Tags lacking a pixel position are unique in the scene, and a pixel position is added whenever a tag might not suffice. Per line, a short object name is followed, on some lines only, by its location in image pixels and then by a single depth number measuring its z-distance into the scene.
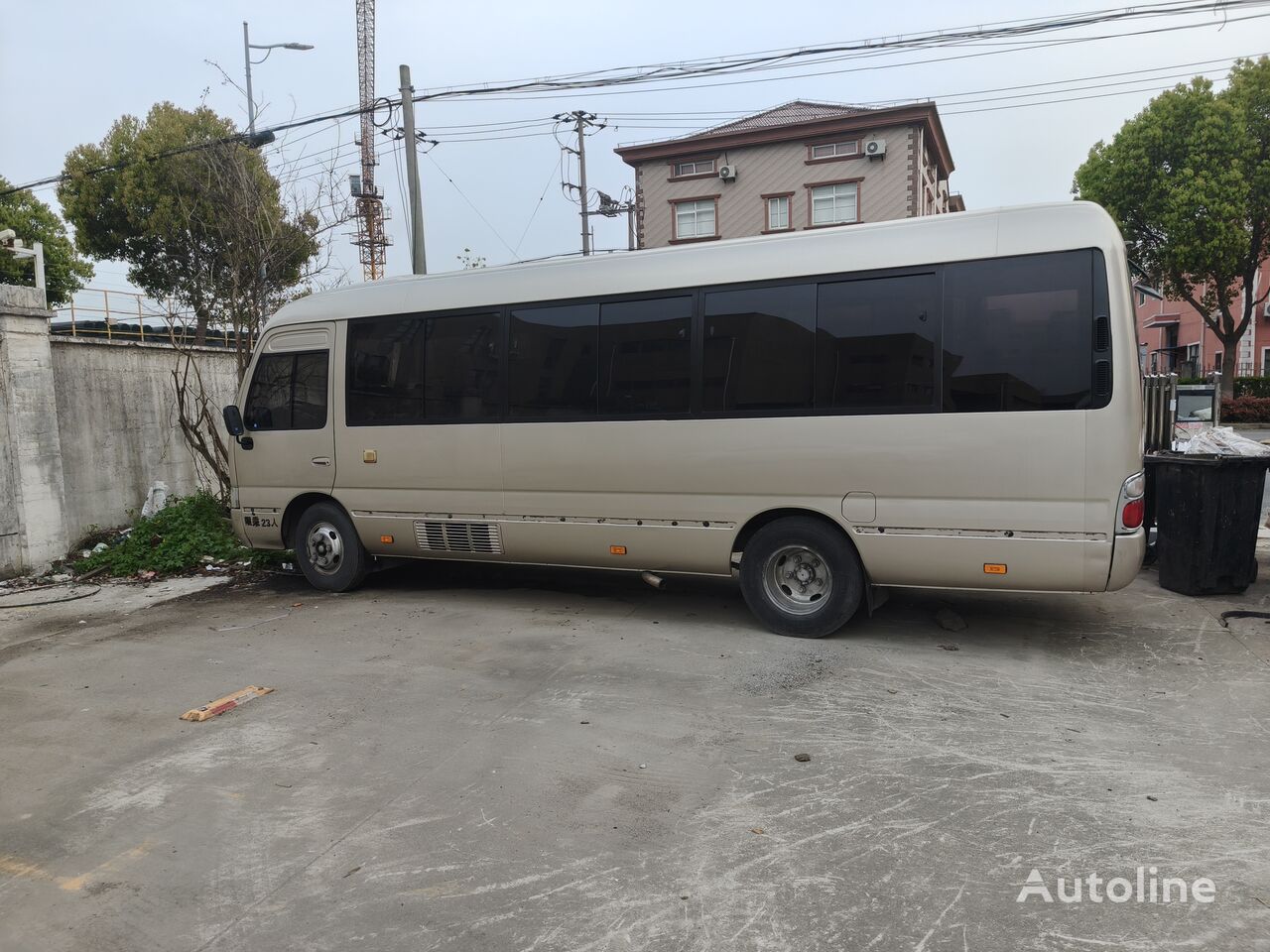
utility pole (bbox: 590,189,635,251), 33.66
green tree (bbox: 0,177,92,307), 30.95
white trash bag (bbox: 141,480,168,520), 11.24
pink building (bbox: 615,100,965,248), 29.38
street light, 14.36
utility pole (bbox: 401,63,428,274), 12.90
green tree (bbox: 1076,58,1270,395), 27.14
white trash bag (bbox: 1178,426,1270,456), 7.30
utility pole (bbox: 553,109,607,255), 28.64
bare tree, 10.88
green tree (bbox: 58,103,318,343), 10.93
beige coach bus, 5.41
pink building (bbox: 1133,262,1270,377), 39.19
